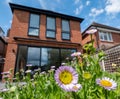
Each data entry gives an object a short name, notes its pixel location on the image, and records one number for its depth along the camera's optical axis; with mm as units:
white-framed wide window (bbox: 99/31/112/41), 9933
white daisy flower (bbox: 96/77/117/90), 498
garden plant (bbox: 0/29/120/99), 455
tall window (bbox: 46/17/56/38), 7500
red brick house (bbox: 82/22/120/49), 9582
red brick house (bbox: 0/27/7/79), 9835
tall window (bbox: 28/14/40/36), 7165
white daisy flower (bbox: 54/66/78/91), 427
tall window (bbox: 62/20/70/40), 7894
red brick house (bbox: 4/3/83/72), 6507
